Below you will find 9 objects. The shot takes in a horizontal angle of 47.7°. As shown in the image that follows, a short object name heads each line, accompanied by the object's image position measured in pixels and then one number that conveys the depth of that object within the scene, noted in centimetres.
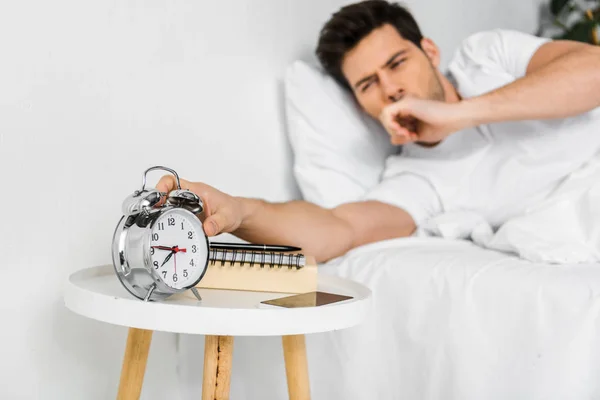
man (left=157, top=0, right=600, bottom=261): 132
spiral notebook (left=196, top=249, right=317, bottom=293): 99
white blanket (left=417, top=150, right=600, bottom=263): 117
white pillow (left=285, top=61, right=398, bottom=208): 154
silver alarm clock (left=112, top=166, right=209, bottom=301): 84
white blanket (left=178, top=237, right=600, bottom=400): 99
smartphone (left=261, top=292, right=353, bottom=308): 86
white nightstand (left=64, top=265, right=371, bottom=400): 79
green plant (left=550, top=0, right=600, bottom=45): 250
